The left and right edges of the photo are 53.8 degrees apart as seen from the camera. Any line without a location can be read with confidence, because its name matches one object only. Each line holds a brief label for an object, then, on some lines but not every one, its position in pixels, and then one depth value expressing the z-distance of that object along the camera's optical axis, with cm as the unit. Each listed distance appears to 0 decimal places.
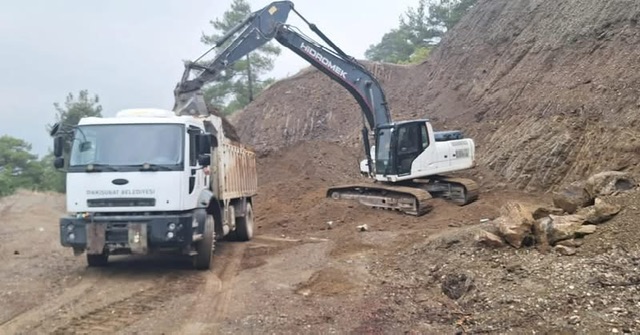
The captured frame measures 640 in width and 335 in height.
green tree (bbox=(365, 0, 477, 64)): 4519
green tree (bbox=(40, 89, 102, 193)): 4066
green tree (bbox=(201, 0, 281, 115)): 4066
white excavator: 1695
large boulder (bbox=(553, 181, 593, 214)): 1035
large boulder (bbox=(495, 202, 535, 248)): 884
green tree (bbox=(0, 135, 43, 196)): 4088
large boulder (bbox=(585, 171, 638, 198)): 1077
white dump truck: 998
